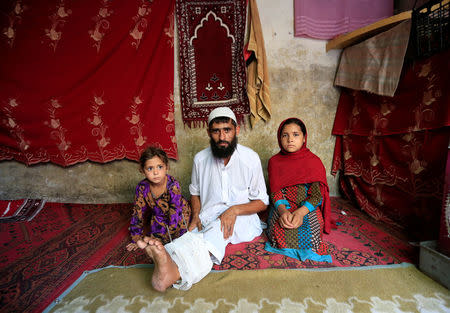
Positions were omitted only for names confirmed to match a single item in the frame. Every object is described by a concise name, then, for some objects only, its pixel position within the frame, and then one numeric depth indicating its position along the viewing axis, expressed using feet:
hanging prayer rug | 7.95
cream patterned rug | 3.80
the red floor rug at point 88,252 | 4.59
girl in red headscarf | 5.47
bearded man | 5.58
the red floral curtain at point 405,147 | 5.53
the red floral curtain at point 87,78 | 8.02
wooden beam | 5.98
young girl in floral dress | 5.81
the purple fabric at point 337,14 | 8.05
